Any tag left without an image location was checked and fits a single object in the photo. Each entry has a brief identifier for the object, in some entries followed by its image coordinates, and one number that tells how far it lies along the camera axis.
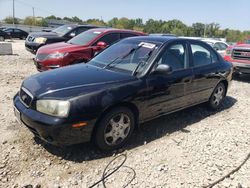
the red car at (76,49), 5.44
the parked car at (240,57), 6.69
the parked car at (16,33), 23.42
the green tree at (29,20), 62.03
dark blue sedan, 2.45
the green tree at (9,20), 62.80
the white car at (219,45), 9.54
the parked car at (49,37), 8.22
